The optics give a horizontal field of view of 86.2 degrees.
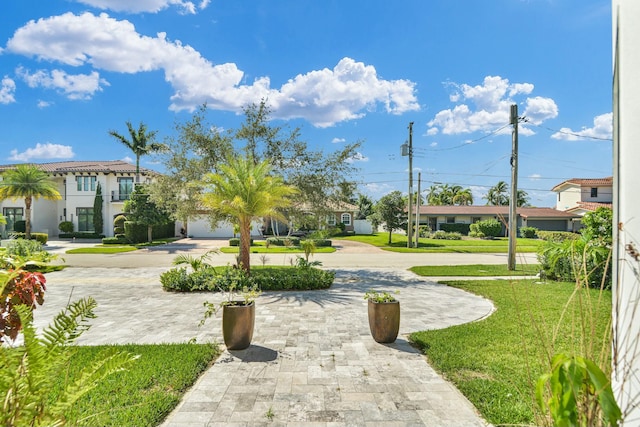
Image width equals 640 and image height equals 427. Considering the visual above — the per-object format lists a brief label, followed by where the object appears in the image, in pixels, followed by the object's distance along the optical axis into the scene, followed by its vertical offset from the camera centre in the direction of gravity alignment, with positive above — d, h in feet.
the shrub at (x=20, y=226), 108.77 -4.09
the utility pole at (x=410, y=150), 80.59 +15.73
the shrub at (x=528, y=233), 126.52 -5.63
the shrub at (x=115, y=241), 93.61 -7.41
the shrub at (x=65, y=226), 111.96 -4.05
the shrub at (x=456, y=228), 146.30 -4.63
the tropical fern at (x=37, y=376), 6.07 -3.08
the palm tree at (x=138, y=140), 111.86 +24.54
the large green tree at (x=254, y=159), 45.50 +7.67
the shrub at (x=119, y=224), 100.48 -2.92
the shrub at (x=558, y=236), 66.47 -3.65
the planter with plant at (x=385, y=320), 20.22 -6.15
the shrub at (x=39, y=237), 90.43 -6.27
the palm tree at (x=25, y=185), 91.30 +7.60
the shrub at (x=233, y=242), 90.12 -7.09
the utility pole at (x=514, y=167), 49.42 +7.37
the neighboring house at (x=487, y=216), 144.15 +0.59
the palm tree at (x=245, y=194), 37.09 +2.32
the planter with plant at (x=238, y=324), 19.19 -6.16
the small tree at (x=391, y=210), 99.40 +1.94
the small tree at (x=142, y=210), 91.66 +1.18
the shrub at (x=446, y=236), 121.80 -6.73
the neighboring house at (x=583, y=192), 117.19 +9.64
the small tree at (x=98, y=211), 111.24 +0.96
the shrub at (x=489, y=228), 130.00 -4.09
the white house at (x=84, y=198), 112.88 +5.27
